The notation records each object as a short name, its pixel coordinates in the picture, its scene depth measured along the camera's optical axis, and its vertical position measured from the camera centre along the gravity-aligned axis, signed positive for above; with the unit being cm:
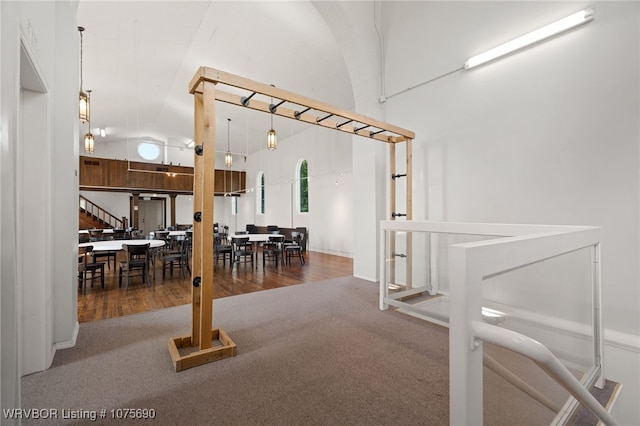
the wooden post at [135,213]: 1357 +4
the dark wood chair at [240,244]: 635 -70
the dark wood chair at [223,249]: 634 -82
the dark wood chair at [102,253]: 520 -77
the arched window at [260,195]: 1334 +89
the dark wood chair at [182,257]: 532 -84
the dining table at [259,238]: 698 -63
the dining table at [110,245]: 465 -57
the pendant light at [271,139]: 536 +143
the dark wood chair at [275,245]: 669 -78
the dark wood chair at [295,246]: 680 -82
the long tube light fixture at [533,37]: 276 +193
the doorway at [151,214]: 1573 -1
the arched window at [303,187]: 1052 +100
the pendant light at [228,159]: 790 +157
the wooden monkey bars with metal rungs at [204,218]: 217 -3
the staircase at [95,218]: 1184 -17
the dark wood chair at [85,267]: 427 -82
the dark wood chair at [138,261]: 455 -80
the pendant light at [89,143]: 523 +134
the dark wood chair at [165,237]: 811 -70
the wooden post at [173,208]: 1350 +28
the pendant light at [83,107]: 367 +142
